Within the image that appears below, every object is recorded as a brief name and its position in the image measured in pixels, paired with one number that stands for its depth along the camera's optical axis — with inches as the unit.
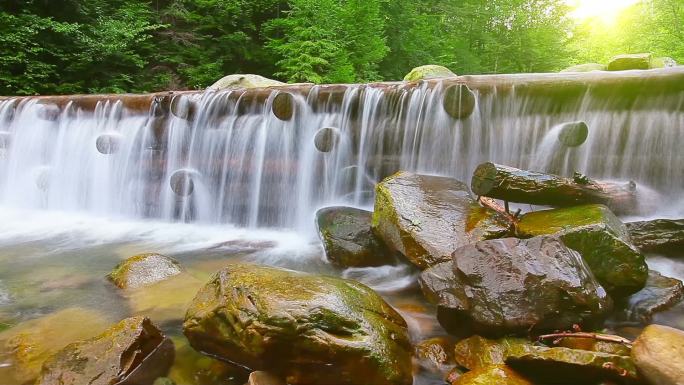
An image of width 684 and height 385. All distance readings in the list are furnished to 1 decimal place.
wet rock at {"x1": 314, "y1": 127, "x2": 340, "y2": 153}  273.3
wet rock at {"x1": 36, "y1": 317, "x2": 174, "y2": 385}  103.2
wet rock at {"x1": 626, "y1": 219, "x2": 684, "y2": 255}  176.7
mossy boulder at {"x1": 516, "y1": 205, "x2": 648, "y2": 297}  135.0
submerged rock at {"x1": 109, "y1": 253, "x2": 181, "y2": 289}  173.3
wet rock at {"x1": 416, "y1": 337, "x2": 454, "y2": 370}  116.0
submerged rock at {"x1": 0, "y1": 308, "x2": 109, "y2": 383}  116.6
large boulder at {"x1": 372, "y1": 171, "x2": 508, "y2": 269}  156.2
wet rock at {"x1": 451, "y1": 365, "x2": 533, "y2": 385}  95.5
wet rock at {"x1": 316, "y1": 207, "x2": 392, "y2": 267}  189.2
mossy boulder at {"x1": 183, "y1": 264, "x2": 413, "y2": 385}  99.6
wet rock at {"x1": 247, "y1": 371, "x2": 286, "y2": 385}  99.9
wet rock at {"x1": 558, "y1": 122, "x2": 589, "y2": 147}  226.5
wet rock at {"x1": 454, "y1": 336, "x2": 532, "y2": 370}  105.1
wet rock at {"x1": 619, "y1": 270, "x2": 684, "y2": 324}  134.6
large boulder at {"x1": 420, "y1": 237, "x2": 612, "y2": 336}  111.0
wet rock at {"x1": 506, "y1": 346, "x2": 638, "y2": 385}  94.2
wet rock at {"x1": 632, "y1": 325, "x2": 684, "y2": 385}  88.9
